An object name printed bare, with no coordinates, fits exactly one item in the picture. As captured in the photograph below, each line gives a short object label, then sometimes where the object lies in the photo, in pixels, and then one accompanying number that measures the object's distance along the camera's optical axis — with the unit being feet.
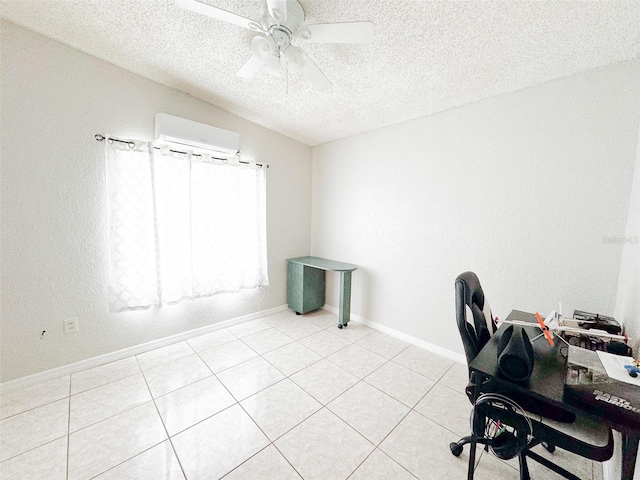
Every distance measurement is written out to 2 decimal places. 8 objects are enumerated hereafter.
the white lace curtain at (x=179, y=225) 6.66
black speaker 2.96
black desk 2.45
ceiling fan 3.77
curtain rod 6.31
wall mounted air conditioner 6.91
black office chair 2.98
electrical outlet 6.20
